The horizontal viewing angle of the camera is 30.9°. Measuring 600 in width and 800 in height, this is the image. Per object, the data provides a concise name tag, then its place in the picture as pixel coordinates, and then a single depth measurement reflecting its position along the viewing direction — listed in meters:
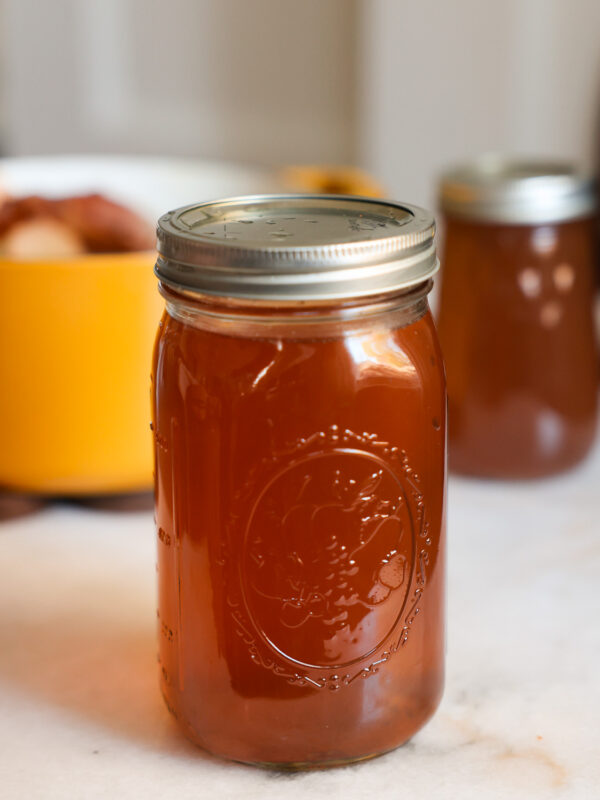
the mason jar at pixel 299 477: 0.48
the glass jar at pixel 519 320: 0.82
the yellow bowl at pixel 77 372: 0.76
